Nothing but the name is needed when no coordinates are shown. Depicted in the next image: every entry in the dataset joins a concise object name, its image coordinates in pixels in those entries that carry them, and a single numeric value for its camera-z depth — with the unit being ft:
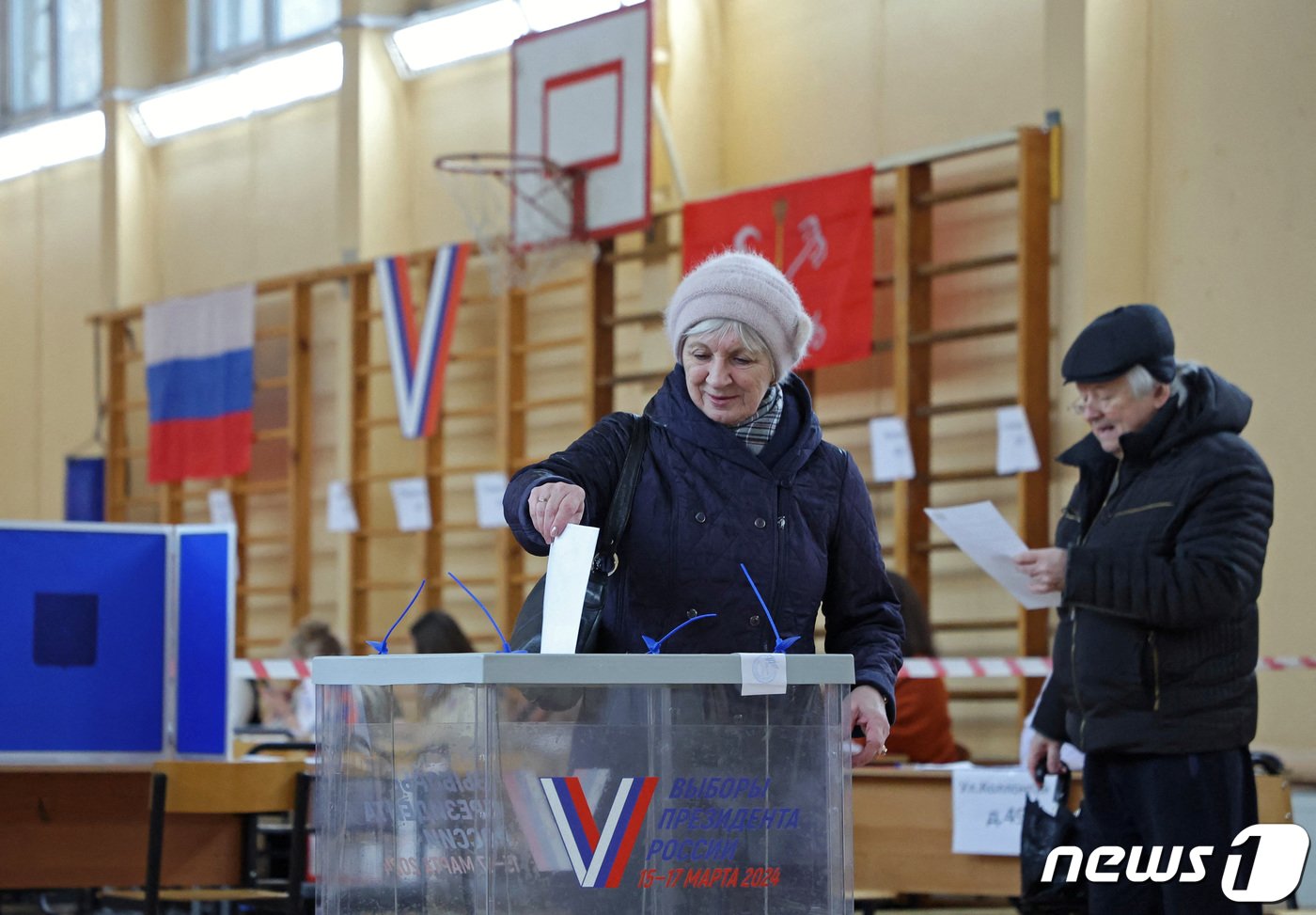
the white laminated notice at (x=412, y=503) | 53.91
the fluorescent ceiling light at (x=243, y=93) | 61.10
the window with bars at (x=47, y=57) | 70.57
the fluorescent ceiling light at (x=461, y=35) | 54.82
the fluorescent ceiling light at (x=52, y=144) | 69.89
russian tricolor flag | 58.93
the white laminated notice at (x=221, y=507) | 60.62
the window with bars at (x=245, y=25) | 61.83
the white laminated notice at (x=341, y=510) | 55.64
